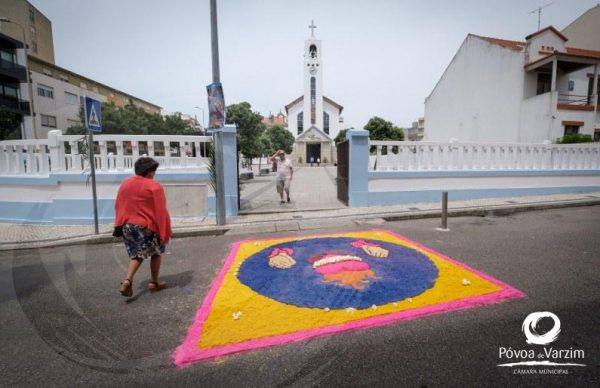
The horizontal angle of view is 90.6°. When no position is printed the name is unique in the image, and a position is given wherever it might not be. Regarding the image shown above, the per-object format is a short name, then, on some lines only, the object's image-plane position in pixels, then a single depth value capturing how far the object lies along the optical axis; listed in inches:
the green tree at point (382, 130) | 1366.9
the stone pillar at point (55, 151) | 297.6
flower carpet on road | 108.1
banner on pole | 265.3
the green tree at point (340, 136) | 2154.3
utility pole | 269.4
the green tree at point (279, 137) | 1855.3
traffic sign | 238.1
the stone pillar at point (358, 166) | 338.0
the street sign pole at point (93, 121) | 238.8
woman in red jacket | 137.2
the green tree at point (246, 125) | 860.6
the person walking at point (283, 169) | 369.1
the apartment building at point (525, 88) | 677.3
